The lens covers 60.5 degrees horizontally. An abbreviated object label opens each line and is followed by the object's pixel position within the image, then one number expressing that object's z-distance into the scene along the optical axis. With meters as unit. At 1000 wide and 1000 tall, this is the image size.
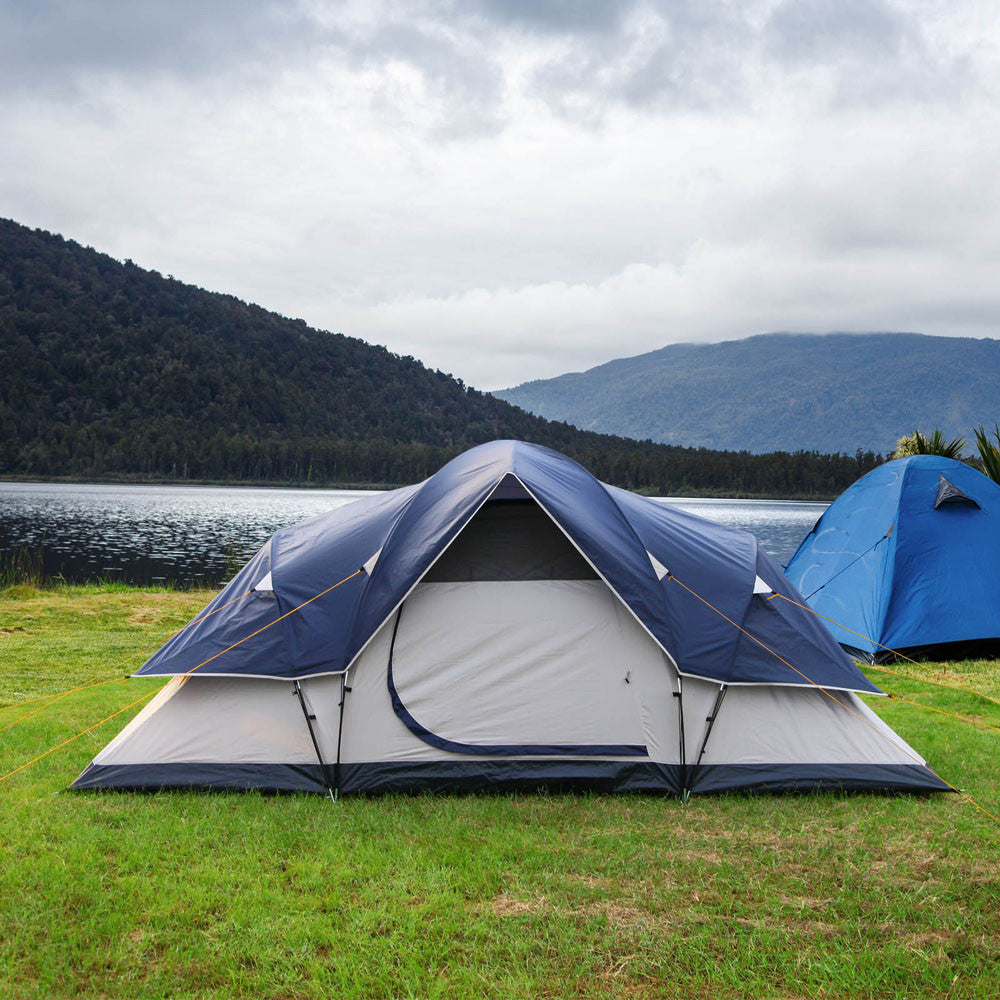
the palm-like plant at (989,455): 13.95
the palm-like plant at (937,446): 14.95
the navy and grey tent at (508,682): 5.76
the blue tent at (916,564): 10.45
